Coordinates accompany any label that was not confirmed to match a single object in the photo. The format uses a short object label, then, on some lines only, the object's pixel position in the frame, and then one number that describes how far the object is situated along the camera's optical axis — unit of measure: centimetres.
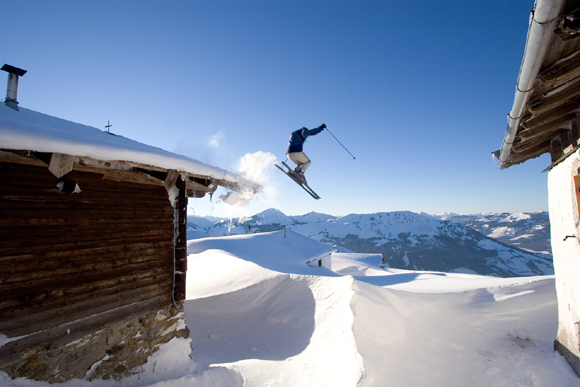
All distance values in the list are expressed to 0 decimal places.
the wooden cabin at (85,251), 296
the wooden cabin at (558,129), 188
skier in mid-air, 901
